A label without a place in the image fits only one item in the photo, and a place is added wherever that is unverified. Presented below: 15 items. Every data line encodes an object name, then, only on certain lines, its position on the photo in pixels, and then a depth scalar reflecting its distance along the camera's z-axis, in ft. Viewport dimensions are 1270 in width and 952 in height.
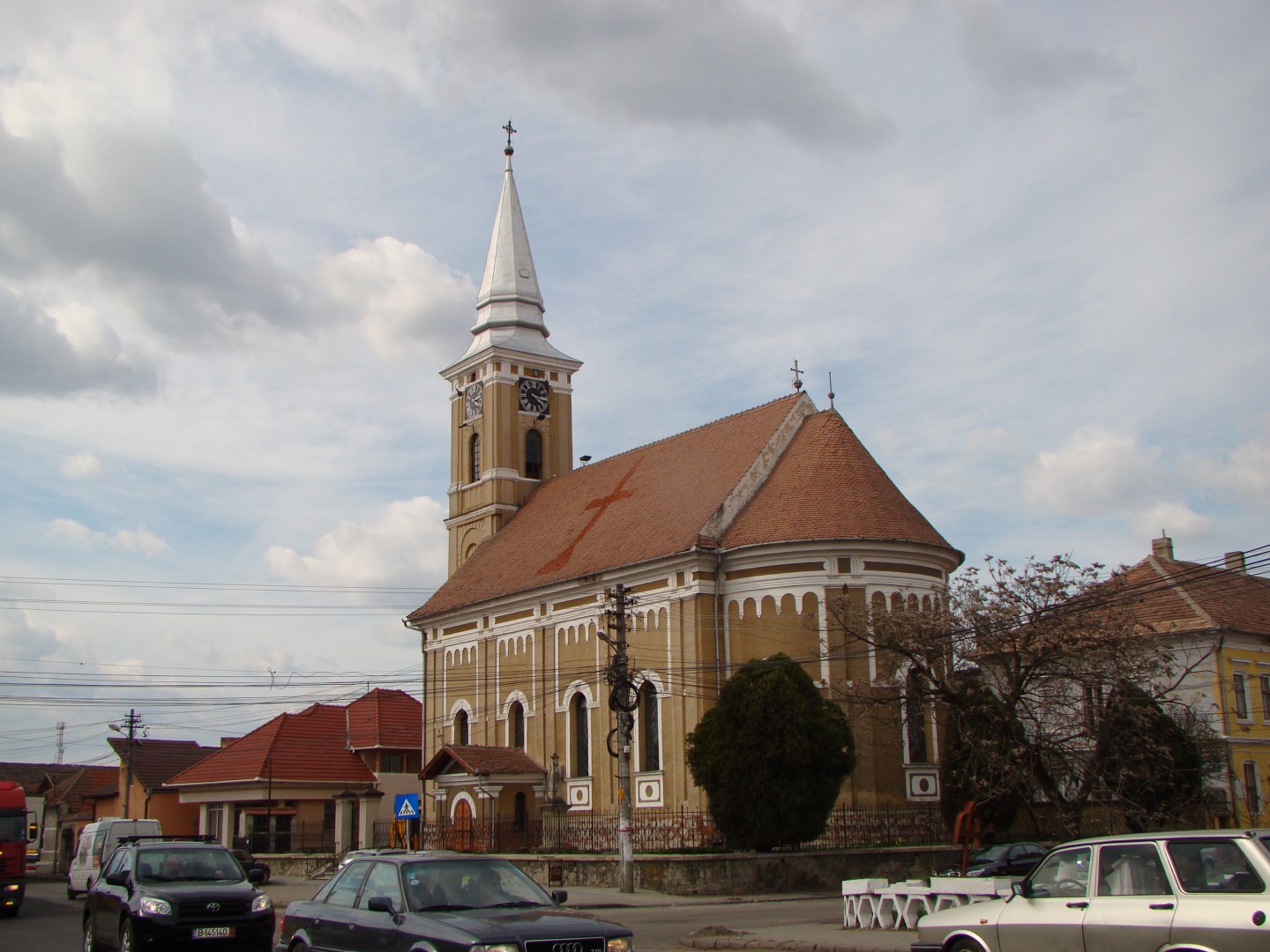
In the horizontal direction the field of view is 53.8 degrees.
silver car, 34.04
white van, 107.65
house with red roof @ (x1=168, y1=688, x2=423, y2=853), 161.38
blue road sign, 110.52
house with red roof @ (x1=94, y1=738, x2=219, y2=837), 191.21
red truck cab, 89.66
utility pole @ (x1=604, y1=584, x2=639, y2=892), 96.94
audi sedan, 34.63
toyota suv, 50.78
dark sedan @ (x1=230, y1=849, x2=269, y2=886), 61.57
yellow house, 143.64
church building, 125.70
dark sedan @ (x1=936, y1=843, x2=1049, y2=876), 92.32
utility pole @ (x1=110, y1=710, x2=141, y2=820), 198.08
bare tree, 93.45
